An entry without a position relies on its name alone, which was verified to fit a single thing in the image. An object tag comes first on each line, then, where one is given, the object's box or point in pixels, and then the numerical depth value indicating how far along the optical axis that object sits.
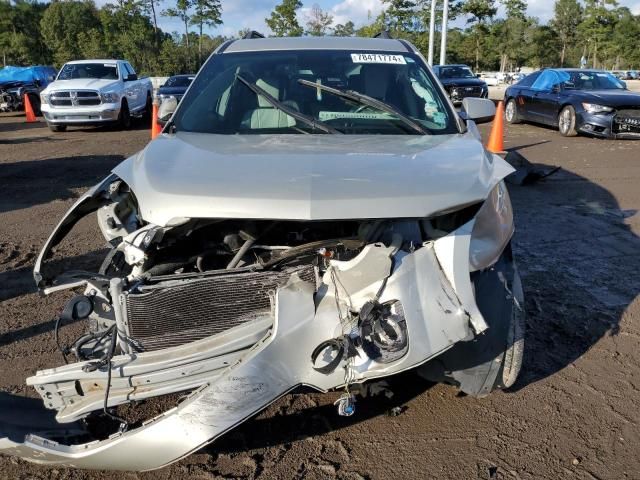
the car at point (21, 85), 20.39
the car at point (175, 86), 17.22
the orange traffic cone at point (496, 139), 9.60
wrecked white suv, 2.13
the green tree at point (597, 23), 49.72
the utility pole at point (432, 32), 24.42
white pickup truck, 14.09
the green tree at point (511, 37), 52.47
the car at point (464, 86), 17.92
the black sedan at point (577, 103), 11.61
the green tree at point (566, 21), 54.97
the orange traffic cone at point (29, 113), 18.27
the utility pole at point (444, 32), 22.63
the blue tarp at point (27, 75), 21.94
